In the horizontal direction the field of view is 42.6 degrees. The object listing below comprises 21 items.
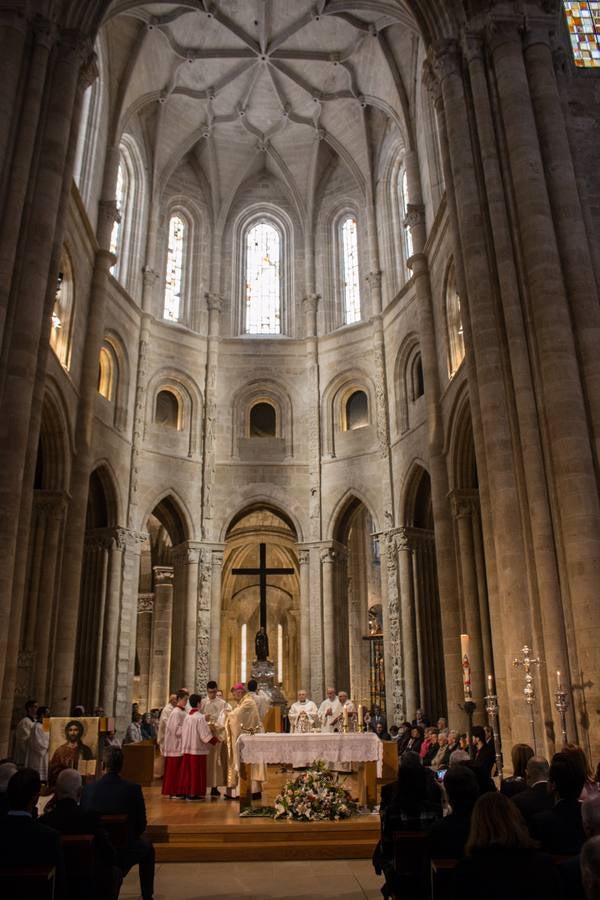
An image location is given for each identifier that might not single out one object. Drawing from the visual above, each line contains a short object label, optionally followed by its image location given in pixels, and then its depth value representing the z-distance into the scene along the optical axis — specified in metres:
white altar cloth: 11.19
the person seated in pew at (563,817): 4.32
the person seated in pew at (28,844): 4.05
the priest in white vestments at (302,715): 14.15
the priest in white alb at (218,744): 13.32
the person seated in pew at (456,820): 4.21
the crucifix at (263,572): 25.58
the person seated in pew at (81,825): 4.84
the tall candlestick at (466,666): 11.70
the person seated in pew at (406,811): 5.64
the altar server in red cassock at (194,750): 12.67
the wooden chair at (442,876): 4.01
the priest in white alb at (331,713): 14.52
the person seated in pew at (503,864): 3.22
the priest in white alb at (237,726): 12.99
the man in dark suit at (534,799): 5.11
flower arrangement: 9.83
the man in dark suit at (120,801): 6.26
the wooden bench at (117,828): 6.09
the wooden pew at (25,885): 3.79
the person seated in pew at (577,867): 3.48
